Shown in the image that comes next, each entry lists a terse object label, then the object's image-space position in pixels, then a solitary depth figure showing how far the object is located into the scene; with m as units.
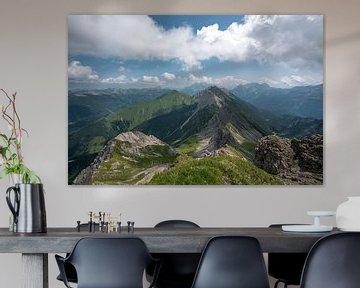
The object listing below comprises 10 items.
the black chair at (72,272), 3.96
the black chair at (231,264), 3.41
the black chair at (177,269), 4.41
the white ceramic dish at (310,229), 3.76
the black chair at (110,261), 3.37
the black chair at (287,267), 4.51
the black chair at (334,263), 3.31
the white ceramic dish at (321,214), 3.75
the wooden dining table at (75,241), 3.39
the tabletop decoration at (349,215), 3.71
